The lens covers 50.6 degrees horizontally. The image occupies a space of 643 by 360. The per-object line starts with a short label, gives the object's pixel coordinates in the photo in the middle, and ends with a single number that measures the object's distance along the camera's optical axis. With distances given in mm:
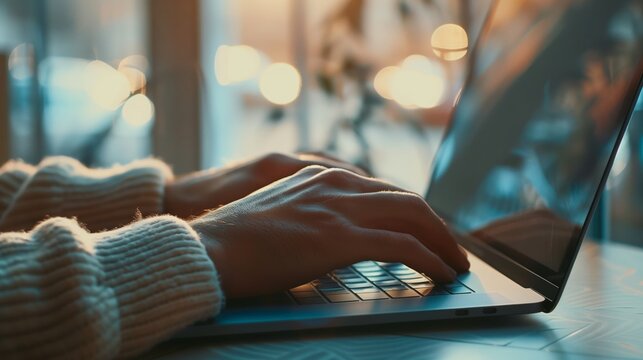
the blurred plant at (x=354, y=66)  2000
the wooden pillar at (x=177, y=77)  2039
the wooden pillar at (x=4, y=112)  1946
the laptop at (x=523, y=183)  485
